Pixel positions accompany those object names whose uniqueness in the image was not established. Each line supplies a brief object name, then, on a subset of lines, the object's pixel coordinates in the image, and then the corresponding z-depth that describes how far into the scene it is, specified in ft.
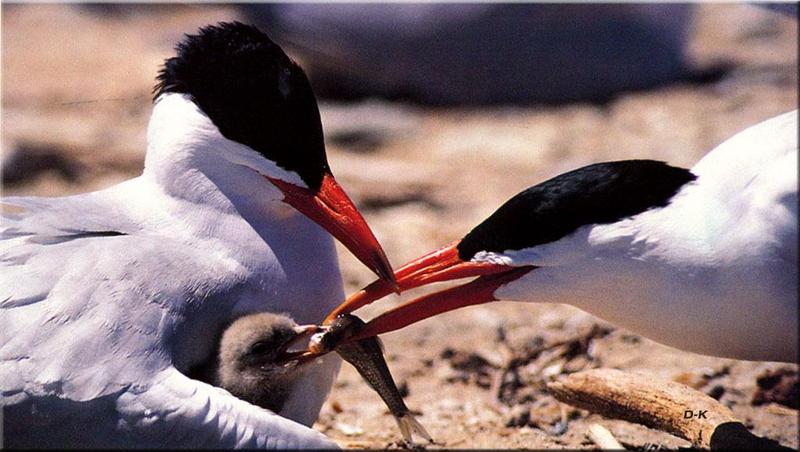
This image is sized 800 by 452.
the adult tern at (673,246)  17.20
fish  19.65
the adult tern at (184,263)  17.03
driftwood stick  19.15
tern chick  18.44
